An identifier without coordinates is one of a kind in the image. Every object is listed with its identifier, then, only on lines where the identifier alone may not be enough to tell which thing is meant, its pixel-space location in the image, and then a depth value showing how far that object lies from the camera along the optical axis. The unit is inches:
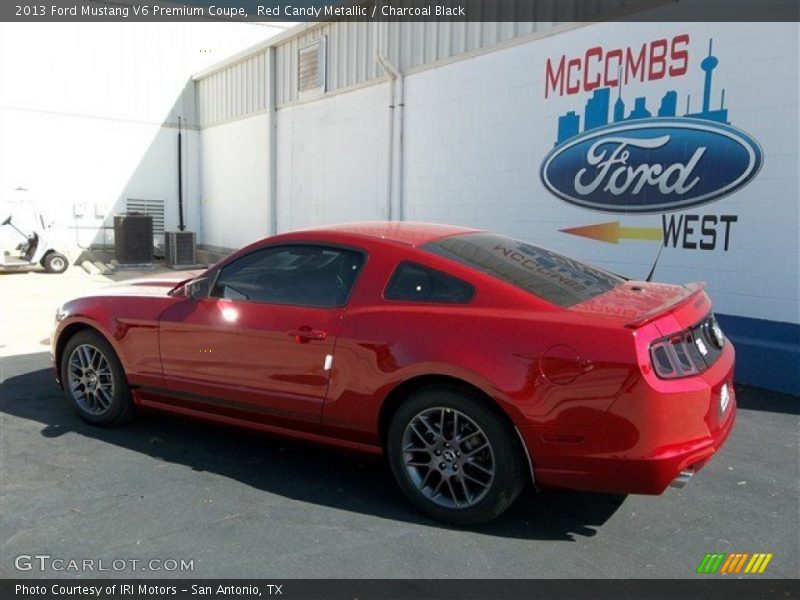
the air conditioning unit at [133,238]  625.0
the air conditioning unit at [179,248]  637.3
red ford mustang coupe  117.3
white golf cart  554.9
